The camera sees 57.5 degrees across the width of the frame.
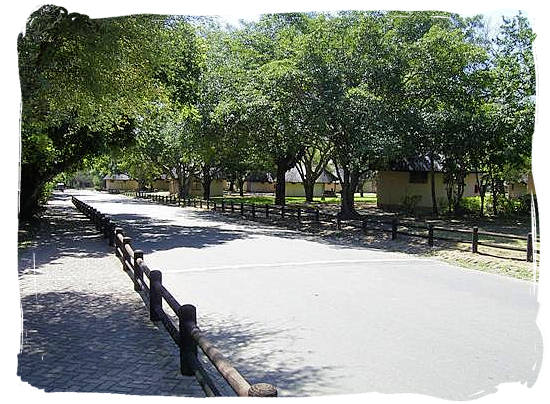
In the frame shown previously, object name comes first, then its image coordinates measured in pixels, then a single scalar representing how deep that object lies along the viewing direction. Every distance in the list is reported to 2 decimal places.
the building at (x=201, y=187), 45.28
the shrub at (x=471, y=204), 17.52
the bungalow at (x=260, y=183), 50.12
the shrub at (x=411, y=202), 22.79
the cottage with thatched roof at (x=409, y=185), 23.00
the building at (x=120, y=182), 66.81
